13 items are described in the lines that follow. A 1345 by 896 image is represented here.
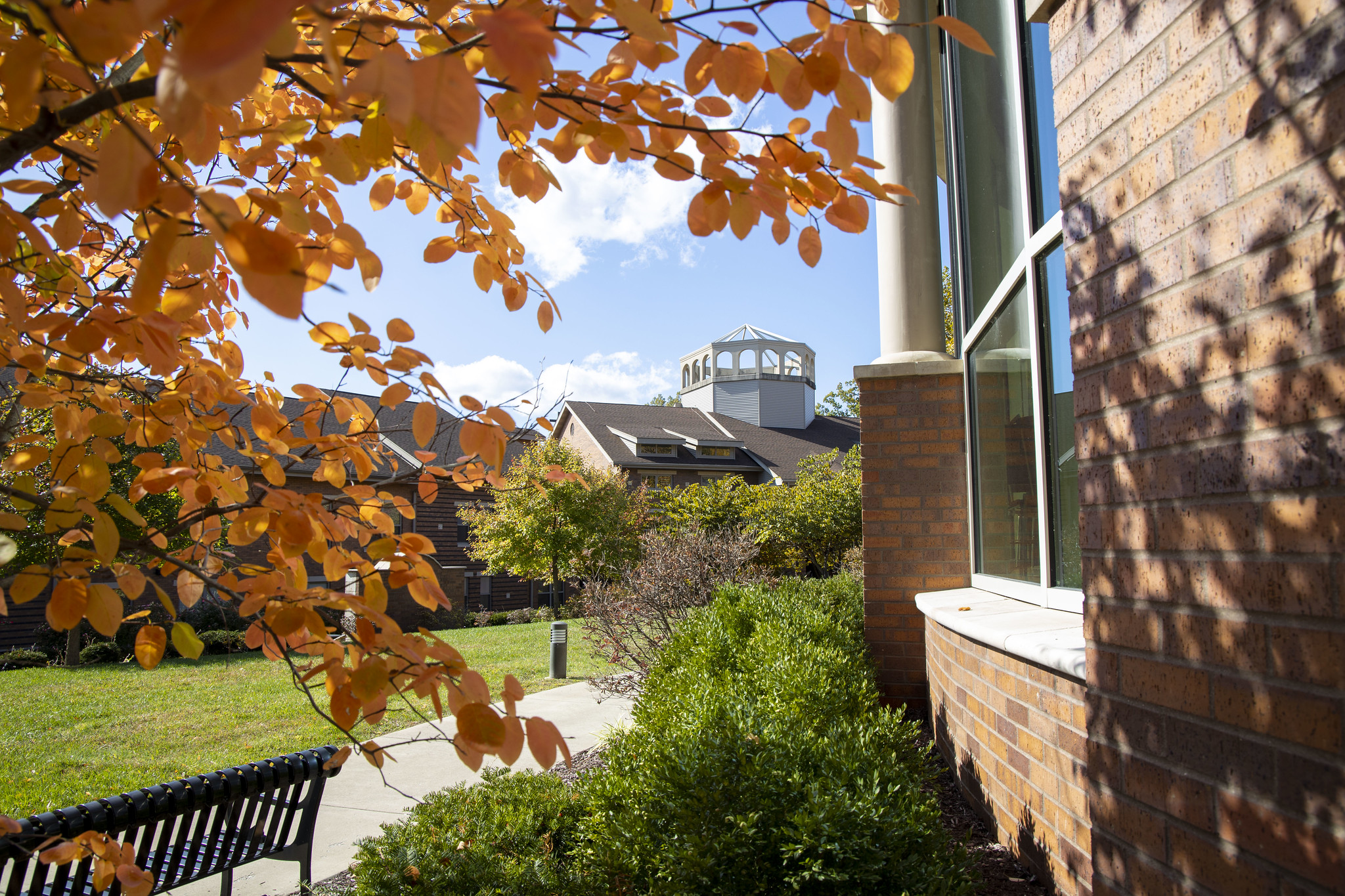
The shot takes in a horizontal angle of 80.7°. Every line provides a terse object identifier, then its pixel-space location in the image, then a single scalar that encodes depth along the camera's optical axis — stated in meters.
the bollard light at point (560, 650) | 11.34
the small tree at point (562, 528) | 22.23
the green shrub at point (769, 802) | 2.41
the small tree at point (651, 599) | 7.87
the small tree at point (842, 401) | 49.67
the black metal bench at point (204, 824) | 3.02
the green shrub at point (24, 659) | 14.49
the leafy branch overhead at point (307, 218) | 0.84
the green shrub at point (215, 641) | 15.09
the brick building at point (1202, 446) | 1.31
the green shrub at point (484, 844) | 2.99
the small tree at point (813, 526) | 15.70
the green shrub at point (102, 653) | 14.71
